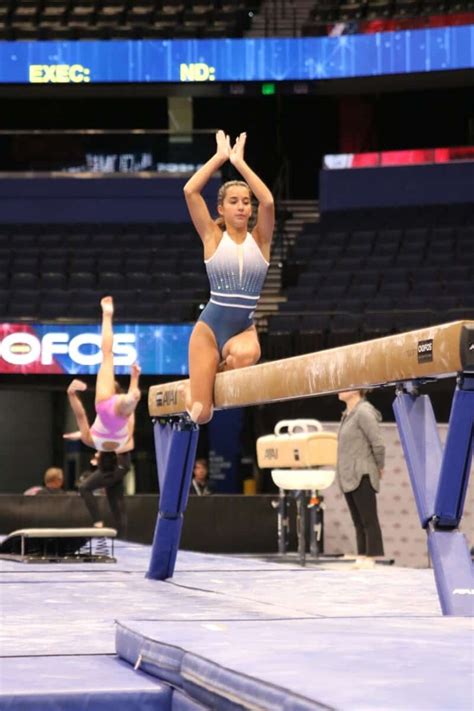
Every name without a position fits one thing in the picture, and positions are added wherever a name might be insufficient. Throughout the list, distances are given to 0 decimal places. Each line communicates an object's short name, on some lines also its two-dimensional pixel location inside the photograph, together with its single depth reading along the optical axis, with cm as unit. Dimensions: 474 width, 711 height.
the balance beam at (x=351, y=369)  578
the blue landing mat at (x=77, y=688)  437
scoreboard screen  3564
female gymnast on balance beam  931
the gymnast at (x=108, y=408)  1524
